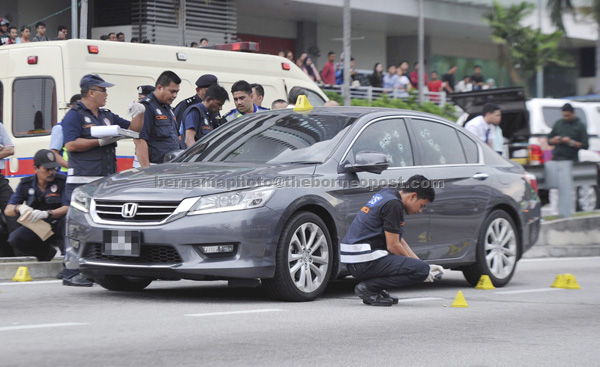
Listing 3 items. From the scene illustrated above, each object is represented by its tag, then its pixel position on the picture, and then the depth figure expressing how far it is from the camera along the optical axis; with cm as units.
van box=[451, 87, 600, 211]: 1953
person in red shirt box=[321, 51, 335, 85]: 2830
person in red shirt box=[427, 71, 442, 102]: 3222
